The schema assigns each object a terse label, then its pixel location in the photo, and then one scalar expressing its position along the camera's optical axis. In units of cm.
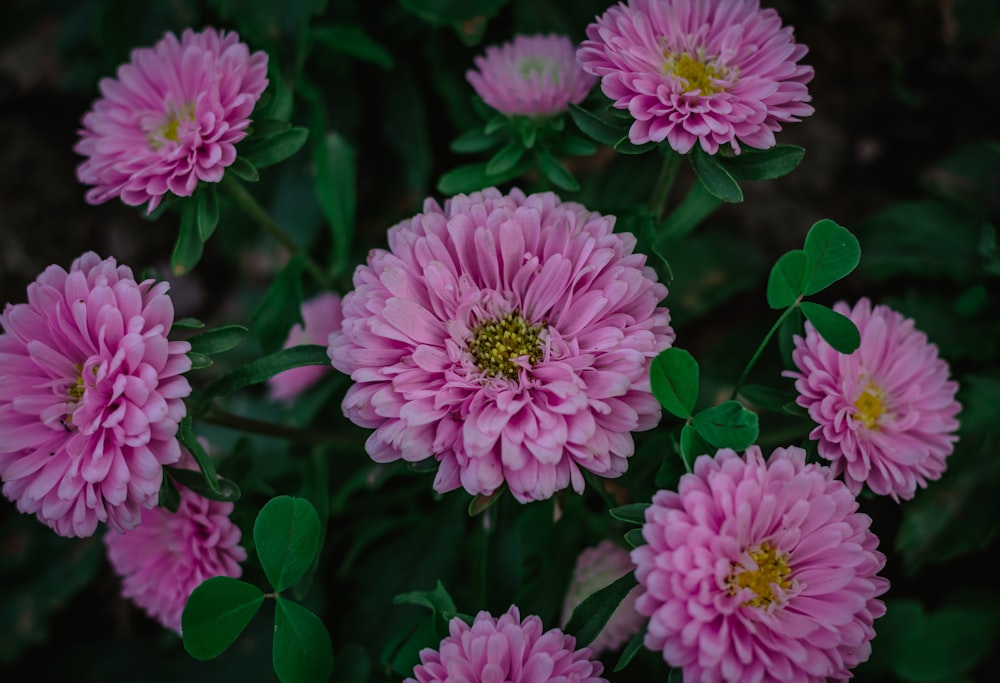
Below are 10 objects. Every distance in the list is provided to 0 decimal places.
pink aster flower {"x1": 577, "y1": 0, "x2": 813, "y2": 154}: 29
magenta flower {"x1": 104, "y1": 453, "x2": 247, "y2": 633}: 32
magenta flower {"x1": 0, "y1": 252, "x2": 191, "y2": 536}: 28
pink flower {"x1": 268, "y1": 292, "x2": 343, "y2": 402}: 39
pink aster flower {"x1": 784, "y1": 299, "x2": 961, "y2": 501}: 30
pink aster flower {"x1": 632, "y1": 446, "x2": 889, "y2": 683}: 27
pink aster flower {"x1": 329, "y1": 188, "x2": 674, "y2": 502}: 28
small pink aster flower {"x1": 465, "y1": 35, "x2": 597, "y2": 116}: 33
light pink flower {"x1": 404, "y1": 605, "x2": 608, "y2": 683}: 28
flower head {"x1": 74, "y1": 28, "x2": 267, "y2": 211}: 31
